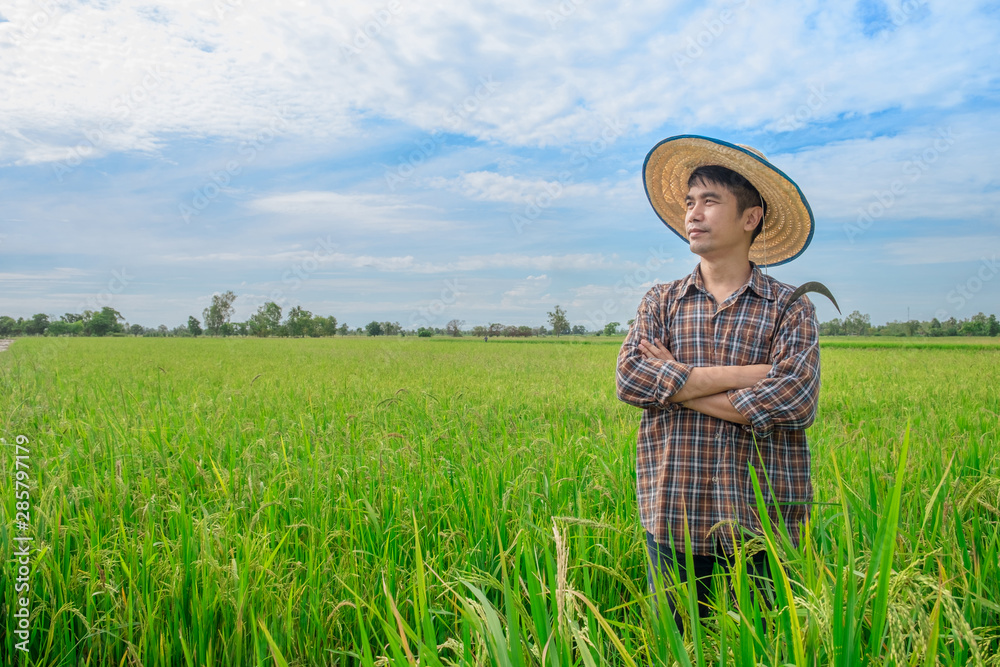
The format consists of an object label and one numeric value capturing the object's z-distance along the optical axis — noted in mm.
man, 2225
